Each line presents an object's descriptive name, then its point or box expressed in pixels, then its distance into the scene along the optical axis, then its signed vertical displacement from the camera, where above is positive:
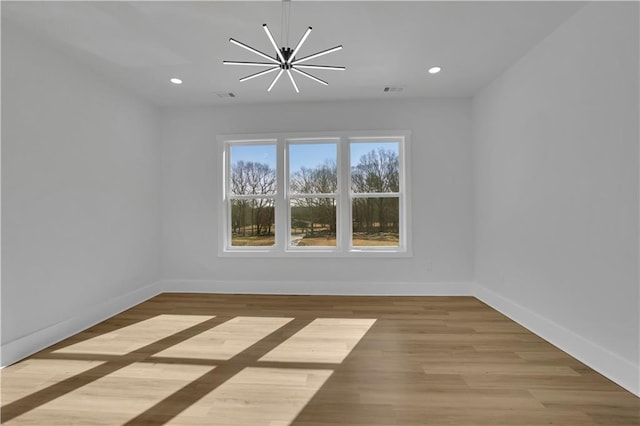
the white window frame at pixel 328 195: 3.98 +0.22
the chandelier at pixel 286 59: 2.12 +1.18
